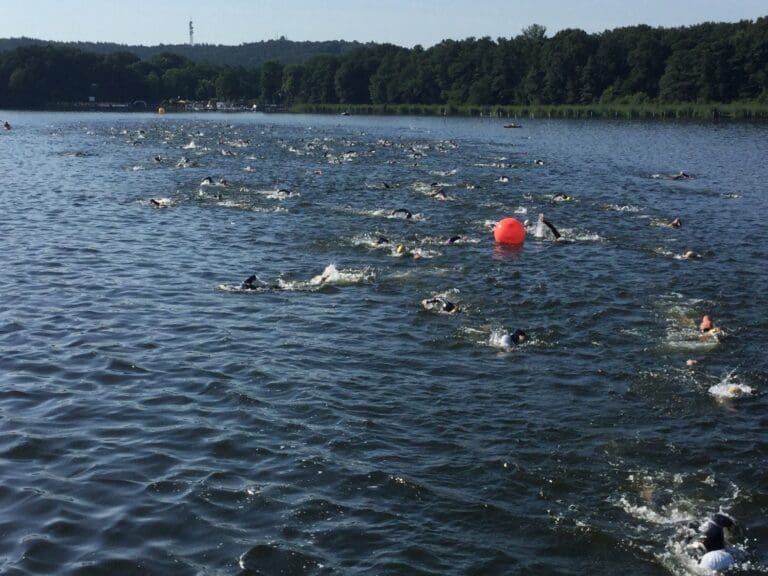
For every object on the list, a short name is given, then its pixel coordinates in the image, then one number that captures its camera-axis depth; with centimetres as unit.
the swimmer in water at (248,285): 2017
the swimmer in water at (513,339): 1622
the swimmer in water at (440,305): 1853
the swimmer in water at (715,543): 896
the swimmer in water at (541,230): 2733
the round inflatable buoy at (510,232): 2616
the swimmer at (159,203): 3359
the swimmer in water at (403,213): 3094
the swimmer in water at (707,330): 1670
